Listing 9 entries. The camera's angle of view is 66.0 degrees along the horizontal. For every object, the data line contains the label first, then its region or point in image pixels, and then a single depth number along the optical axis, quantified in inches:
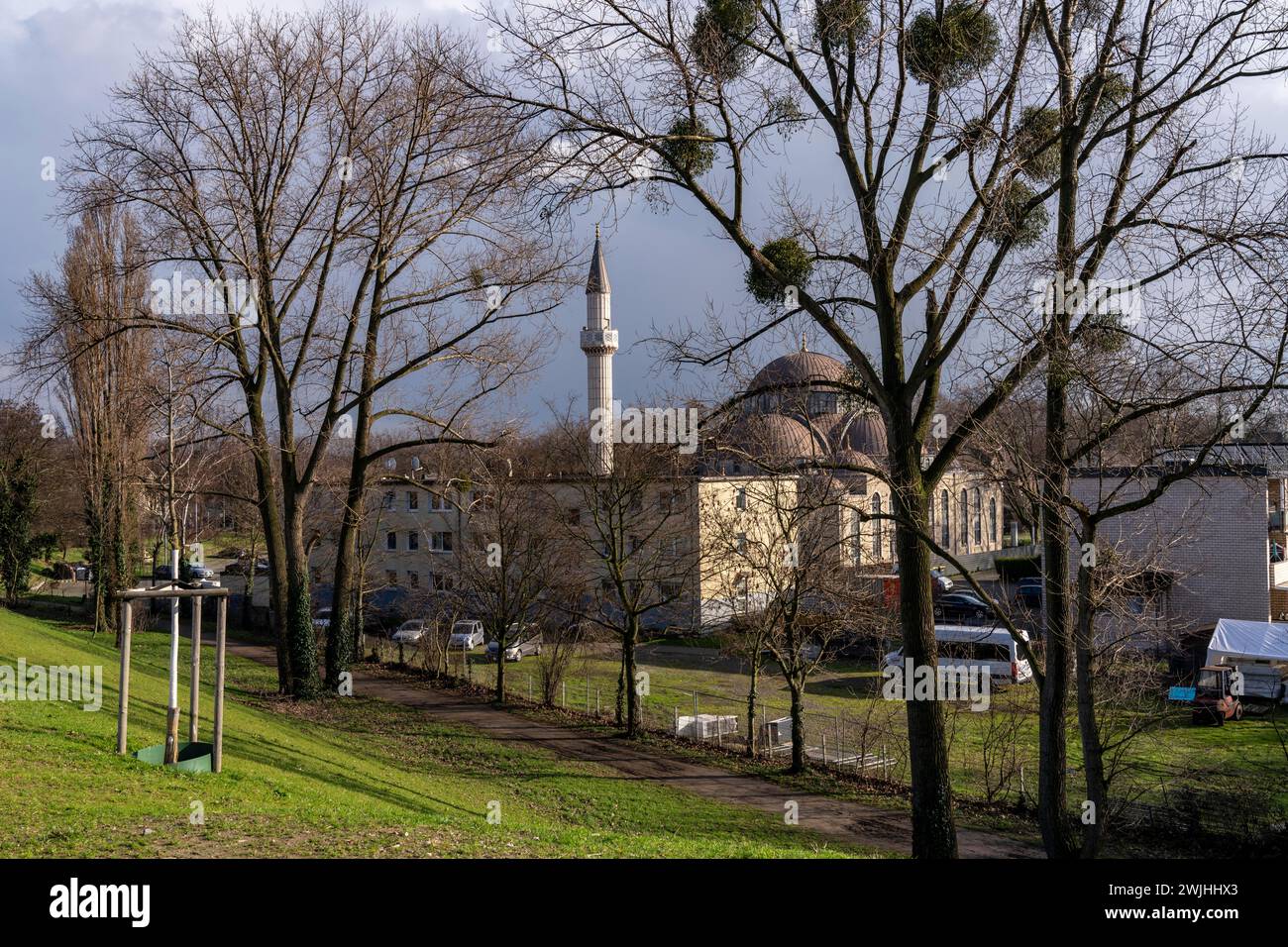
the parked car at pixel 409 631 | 1562.9
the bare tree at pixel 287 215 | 744.3
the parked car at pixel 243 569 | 2095.8
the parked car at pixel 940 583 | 1843.0
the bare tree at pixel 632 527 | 927.7
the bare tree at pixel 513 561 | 1072.2
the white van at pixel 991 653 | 1221.1
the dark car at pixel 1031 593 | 1688.0
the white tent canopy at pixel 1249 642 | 1120.2
